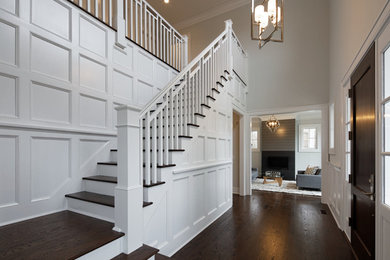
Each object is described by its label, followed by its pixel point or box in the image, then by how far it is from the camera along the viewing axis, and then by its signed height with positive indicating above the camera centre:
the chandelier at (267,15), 2.46 +1.46
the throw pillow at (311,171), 6.95 -1.45
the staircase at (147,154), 1.73 -0.27
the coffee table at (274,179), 7.20 -1.84
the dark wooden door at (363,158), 1.86 -0.30
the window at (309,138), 9.23 -0.43
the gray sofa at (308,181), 6.16 -1.61
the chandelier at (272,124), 8.26 +0.20
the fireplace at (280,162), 9.41 -1.61
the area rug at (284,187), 6.00 -1.97
